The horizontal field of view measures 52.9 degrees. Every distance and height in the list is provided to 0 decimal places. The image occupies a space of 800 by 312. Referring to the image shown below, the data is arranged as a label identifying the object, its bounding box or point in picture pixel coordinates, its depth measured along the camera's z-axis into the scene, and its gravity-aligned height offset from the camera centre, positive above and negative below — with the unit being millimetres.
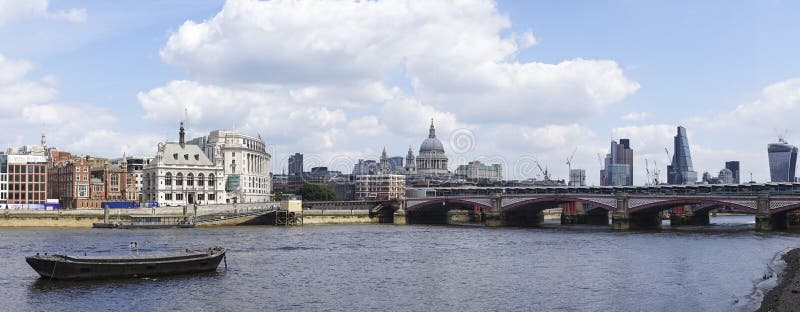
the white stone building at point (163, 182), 196750 +3527
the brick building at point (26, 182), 184875 +3805
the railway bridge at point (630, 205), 131875 -2919
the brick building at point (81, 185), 185125 +3096
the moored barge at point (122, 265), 66125 -5803
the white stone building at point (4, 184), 185000 +3407
